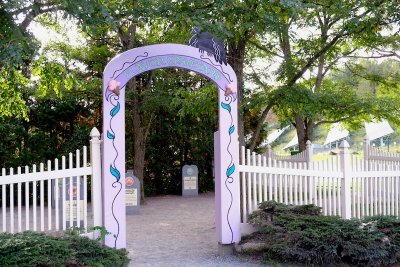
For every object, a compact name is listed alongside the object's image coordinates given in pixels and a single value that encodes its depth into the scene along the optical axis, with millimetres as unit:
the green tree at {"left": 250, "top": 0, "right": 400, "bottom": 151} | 8555
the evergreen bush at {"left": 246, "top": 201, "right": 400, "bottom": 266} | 6355
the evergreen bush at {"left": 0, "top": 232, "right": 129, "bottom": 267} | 4906
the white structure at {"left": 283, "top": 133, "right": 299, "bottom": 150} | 36375
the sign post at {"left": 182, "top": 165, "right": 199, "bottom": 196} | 17016
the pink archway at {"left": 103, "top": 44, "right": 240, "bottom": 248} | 6586
